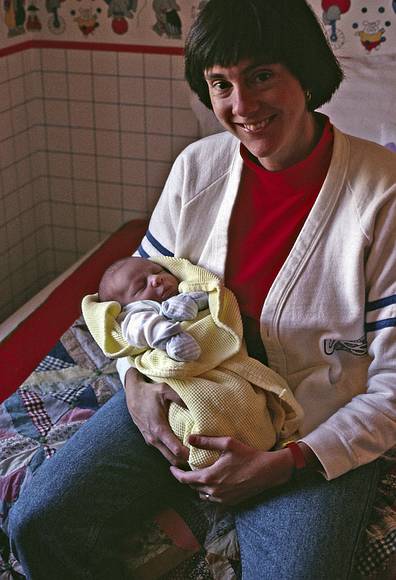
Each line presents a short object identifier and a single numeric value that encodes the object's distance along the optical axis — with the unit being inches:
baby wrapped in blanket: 57.0
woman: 55.1
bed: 57.9
